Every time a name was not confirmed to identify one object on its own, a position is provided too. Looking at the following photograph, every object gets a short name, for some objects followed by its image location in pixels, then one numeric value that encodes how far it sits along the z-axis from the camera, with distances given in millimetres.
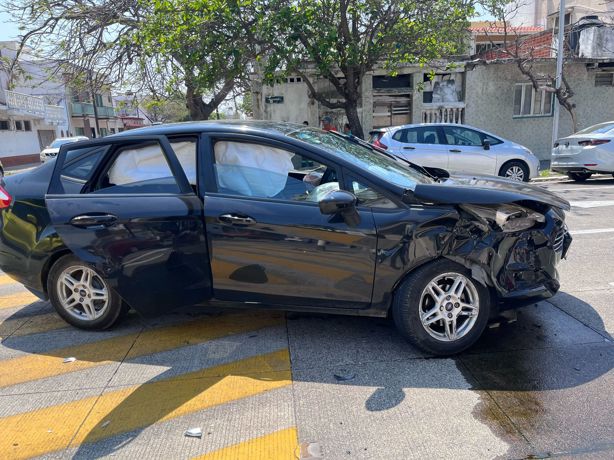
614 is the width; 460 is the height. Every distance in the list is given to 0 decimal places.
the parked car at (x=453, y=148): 10508
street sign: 17625
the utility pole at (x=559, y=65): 13812
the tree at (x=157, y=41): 11945
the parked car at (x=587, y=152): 10664
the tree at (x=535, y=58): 14680
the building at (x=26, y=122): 31661
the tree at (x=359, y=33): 12188
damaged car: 3199
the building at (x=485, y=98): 17125
